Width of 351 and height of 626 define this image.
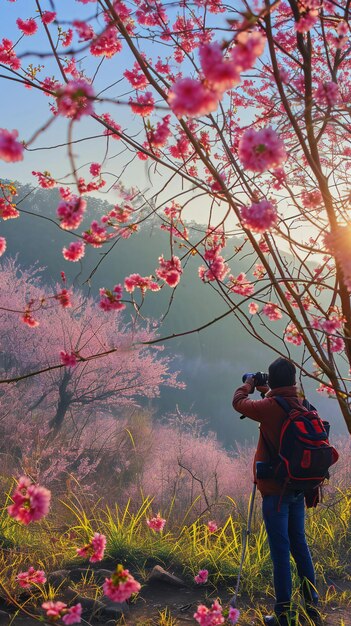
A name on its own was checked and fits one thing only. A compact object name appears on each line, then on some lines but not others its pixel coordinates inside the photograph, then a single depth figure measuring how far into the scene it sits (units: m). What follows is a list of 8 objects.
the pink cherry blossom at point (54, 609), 1.88
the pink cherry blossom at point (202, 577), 3.99
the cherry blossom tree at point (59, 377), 13.16
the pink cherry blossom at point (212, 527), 4.96
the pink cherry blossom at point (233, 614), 2.99
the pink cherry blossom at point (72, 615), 2.02
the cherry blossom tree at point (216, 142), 1.20
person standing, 3.15
